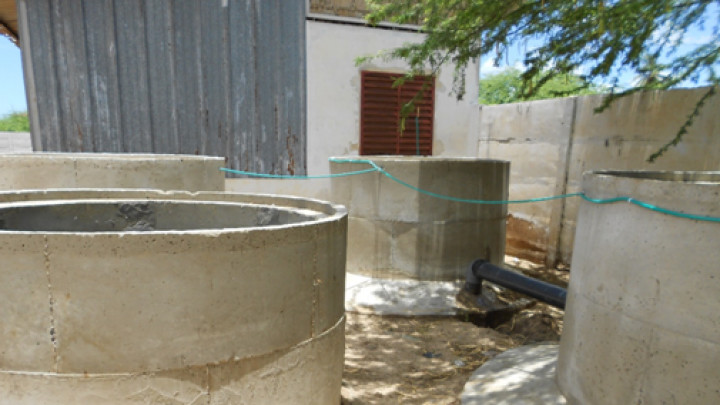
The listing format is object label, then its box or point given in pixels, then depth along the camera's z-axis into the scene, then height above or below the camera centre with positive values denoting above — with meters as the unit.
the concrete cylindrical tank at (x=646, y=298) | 2.38 -0.92
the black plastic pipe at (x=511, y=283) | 5.25 -1.85
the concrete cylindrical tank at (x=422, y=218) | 6.47 -1.25
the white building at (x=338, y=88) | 9.07 +0.87
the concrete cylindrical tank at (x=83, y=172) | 4.75 -0.52
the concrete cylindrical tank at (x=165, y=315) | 2.14 -0.96
